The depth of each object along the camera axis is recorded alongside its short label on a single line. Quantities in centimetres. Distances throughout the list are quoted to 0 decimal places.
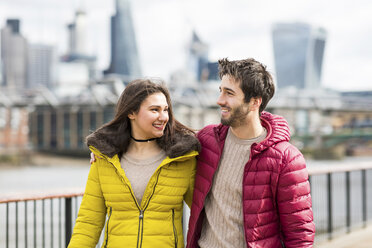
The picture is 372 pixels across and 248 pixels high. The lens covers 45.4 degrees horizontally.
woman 238
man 215
